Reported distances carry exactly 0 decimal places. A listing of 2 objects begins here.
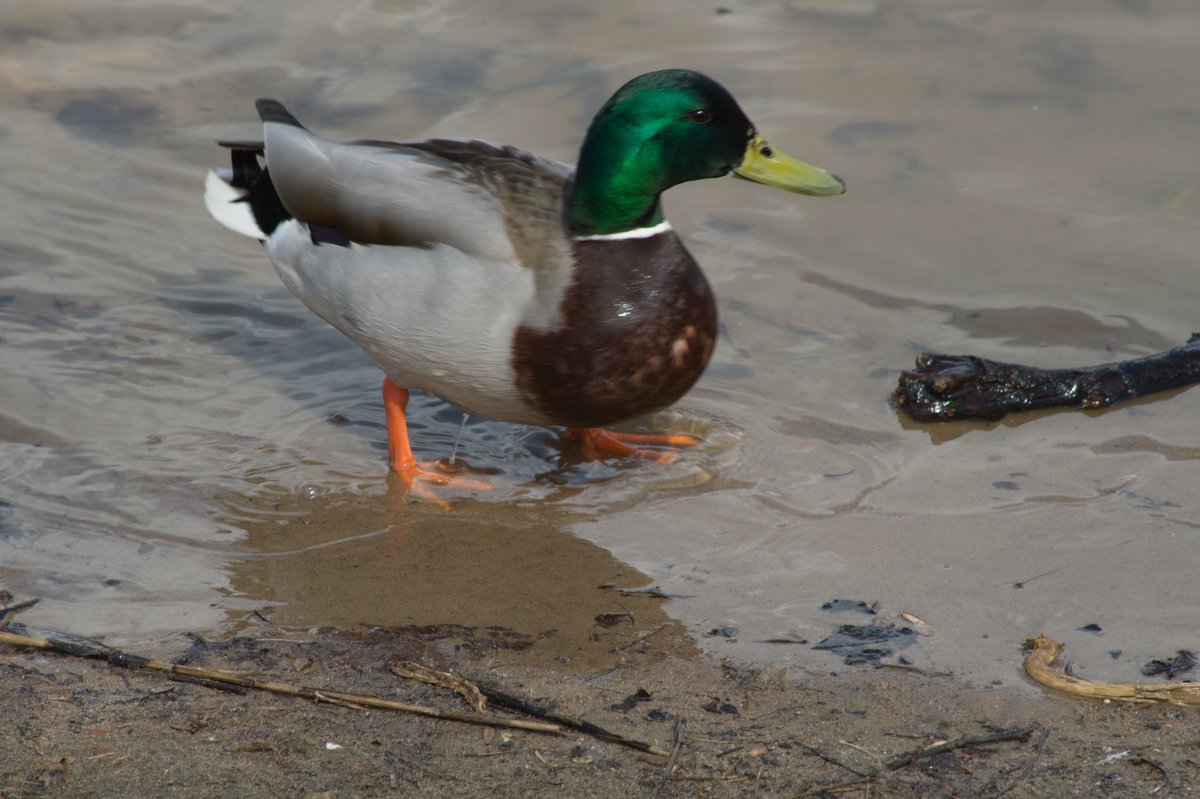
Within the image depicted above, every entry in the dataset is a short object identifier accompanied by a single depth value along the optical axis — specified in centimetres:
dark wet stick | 902
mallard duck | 781
